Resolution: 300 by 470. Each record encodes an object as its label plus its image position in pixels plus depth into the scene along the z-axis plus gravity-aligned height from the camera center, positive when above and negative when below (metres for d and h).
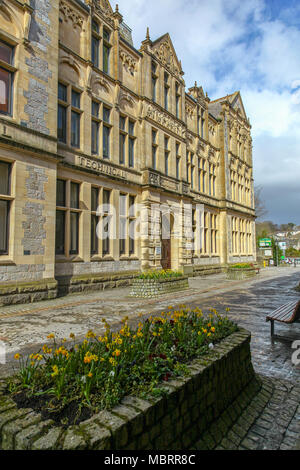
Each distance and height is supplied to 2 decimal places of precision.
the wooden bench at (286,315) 5.02 -1.18
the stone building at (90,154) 9.94 +4.64
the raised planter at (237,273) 18.41 -1.36
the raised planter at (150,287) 10.80 -1.37
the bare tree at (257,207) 46.16 +7.19
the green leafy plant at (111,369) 2.28 -1.08
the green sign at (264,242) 39.00 +1.28
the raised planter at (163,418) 1.80 -1.20
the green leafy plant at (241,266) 19.11 -0.96
